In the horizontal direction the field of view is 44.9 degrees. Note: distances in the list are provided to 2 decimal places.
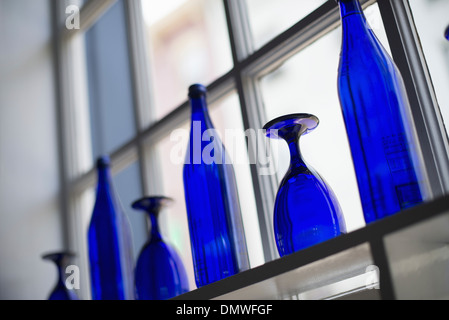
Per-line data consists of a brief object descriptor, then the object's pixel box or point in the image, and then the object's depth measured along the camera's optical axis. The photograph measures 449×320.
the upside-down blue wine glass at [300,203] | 0.84
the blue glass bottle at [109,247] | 1.27
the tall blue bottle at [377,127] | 0.77
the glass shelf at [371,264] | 0.66
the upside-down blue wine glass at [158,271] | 1.14
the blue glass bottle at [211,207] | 0.98
